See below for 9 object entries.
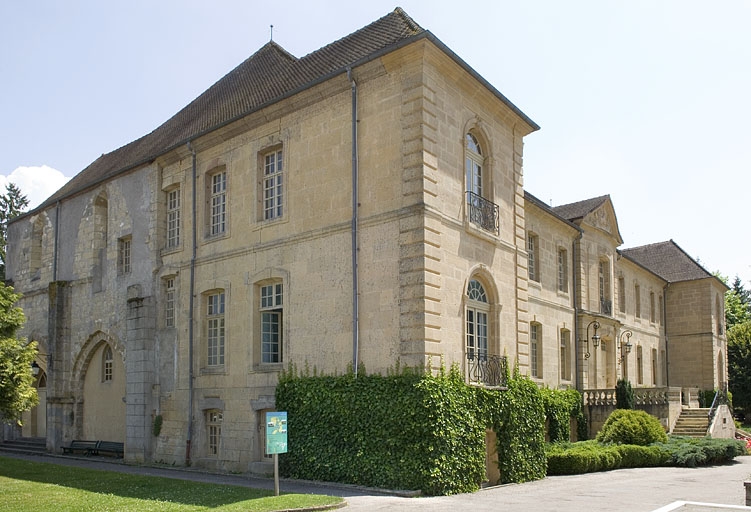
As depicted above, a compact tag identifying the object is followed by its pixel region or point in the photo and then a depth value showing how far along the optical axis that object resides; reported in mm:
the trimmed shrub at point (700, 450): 21416
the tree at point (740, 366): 44469
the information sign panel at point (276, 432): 12664
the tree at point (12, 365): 14906
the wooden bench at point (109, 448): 21344
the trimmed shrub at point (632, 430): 22656
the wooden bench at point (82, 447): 22048
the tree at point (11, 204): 48406
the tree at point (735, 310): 58406
